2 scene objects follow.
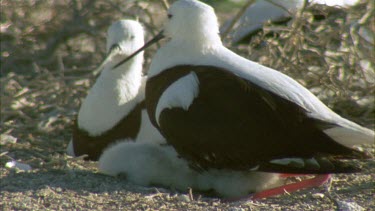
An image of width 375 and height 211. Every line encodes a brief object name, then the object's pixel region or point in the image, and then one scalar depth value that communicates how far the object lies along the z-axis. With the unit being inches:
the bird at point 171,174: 344.8
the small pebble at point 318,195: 337.3
